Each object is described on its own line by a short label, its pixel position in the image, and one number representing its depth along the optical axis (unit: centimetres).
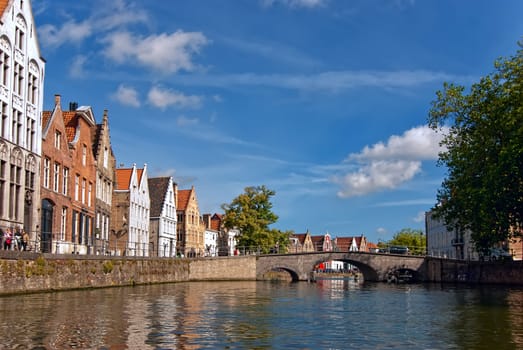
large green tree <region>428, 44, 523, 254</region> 4064
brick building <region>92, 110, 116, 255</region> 5338
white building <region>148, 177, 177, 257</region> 7775
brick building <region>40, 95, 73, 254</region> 4106
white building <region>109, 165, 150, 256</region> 6247
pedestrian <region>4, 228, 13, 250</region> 3106
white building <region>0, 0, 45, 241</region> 3478
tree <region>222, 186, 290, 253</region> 8206
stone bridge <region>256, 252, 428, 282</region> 7150
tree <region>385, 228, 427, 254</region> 14508
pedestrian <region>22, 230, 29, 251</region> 3149
